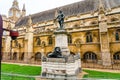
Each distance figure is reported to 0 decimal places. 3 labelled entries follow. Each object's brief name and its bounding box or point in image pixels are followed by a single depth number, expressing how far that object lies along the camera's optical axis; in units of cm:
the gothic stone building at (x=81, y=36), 2048
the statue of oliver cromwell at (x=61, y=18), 1361
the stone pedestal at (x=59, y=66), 1071
